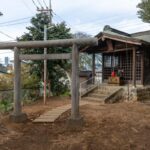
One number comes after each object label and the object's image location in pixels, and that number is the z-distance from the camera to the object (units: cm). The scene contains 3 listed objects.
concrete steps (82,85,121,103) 949
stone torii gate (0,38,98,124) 572
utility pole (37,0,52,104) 1569
